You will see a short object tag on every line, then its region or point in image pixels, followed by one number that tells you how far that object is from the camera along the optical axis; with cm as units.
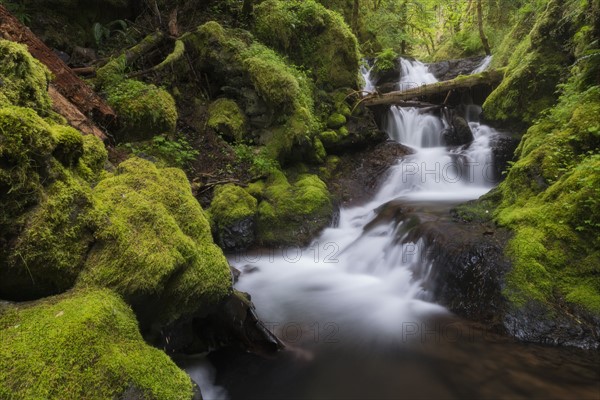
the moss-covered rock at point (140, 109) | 655
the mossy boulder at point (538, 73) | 893
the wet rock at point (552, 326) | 385
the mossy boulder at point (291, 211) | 710
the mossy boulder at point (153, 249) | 268
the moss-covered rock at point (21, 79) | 327
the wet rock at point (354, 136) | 998
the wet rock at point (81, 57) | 791
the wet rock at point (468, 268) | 450
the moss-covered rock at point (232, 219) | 666
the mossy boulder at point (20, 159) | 235
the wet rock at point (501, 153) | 901
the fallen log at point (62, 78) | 506
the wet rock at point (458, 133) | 1087
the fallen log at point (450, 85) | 1179
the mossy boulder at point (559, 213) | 426
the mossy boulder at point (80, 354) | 191
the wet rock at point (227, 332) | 360
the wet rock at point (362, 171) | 911
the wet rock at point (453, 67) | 1545
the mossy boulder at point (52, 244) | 238
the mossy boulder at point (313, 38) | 1026
